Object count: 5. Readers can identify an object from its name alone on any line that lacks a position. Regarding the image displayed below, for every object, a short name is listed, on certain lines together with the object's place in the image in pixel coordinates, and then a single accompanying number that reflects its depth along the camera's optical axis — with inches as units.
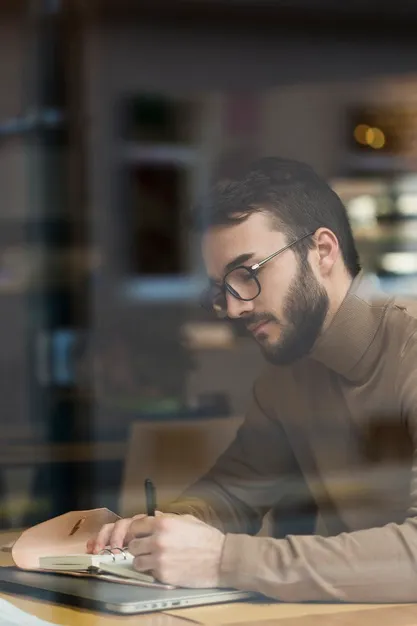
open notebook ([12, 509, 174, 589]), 84.7
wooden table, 81.9
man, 83.8
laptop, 82.9
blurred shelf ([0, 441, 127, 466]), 200.9
